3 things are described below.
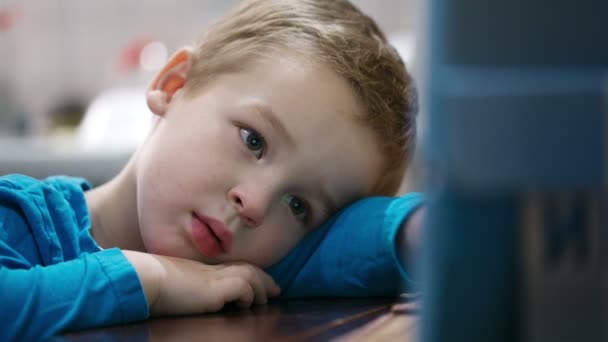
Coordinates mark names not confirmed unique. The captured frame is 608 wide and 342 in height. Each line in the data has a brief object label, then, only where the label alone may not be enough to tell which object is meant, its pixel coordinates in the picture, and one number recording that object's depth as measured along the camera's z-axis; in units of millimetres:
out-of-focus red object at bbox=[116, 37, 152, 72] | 3104
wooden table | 666
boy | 731
